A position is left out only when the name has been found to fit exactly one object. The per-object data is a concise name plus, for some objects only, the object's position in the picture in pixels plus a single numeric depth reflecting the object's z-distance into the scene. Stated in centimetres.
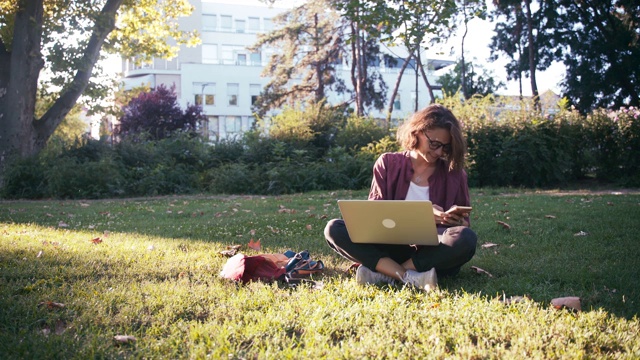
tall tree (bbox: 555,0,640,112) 3050
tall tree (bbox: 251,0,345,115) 3631
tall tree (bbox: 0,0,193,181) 1592
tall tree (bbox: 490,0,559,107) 3192
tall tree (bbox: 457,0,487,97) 1323
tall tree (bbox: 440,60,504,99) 5384
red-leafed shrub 3506
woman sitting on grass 443
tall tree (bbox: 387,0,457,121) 1254
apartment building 5644
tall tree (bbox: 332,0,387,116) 3240
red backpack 457
